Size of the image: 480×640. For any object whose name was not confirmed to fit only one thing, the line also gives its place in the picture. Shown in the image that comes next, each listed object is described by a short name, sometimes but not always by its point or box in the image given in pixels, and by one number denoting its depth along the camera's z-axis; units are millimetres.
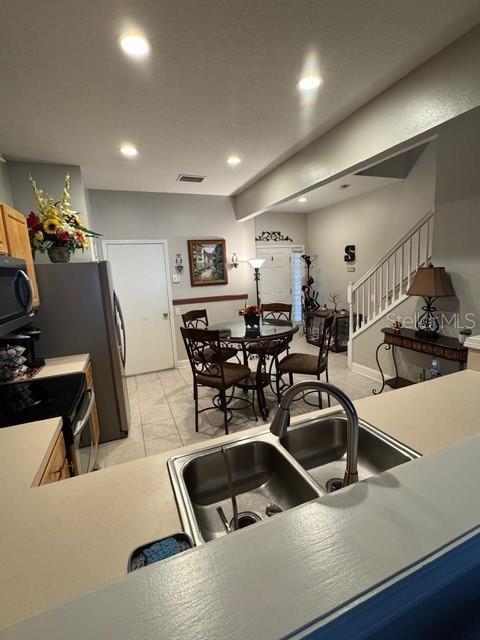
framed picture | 4895
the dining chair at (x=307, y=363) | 3041
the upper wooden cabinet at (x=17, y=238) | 1902
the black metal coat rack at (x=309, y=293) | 6422
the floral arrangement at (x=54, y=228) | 2607
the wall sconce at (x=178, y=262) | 4805
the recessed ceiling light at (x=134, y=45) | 1606
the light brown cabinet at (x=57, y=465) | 1262
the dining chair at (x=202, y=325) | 3381
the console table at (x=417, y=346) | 2729
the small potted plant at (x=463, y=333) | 2732
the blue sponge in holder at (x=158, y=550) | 687
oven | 1602
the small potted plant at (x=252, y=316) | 3498
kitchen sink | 1033
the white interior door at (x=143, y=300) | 4520
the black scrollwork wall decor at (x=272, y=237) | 6045
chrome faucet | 835
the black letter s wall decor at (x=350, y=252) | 5504
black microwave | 1574
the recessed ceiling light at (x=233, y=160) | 3328
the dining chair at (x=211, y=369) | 2789
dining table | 3046
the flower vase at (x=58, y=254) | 2736
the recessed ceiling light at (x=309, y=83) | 2021
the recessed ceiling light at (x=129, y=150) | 2906
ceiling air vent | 3828
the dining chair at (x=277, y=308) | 4336
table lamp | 2895
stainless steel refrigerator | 2641
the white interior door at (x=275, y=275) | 6074
